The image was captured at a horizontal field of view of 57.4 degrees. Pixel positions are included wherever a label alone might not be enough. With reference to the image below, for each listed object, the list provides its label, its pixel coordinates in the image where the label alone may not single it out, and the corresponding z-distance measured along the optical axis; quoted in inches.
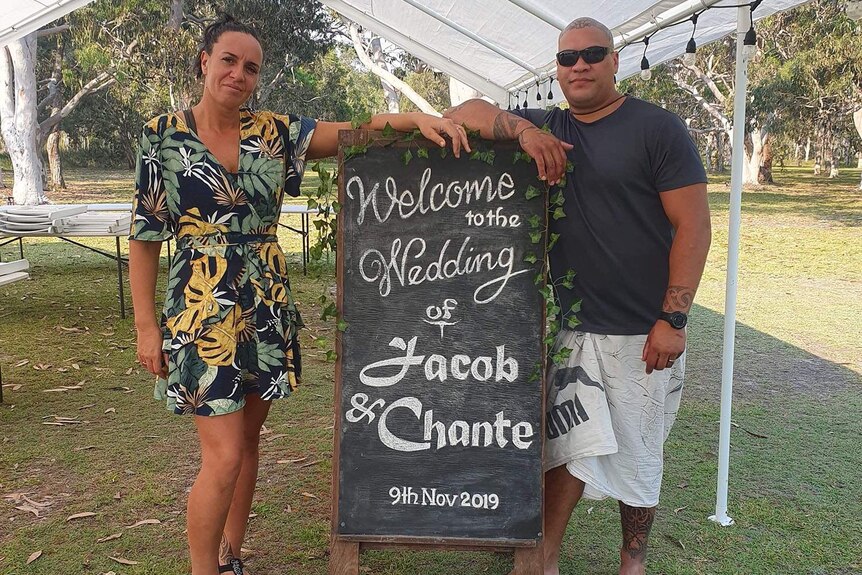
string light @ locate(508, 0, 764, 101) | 124.7
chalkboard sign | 105.9
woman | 98.9
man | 104.0
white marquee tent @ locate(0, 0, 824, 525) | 144.6
